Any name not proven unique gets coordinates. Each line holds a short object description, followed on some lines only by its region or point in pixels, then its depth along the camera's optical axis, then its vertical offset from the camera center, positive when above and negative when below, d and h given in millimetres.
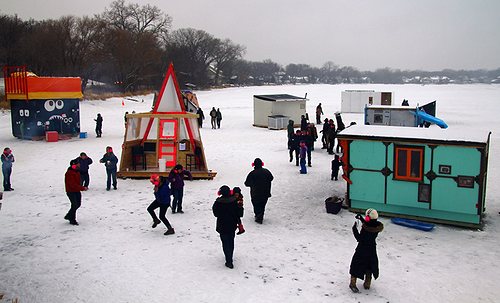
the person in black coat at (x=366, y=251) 6328 -2360
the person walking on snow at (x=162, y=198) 8492 -2062
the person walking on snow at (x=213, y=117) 28161 -1693
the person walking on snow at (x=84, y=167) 11939 -2055
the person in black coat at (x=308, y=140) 15867 -1770
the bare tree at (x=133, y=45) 57312 +6228
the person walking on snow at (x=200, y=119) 28103 -1893
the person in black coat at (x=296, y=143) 15984 -1898
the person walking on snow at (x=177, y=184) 9867 -2092
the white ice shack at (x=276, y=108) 27844 -1092
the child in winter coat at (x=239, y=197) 7359 -1814
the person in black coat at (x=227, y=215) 7133 -2005
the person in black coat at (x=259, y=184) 9539 -2013
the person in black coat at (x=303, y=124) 20216 -1531
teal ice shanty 9305 -1821
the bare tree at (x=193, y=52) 82250 +7598
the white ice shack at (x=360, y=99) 35719 -703
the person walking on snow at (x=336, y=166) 13598 -2327
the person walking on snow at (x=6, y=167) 12120 -2075
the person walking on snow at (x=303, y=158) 14656 -2257
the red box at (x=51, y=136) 21719 -2197
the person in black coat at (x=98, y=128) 23281 -1927
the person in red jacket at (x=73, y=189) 9180 -2043
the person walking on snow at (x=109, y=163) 12203 -1993
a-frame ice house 14164 -1682
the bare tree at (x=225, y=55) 95250 +7911
